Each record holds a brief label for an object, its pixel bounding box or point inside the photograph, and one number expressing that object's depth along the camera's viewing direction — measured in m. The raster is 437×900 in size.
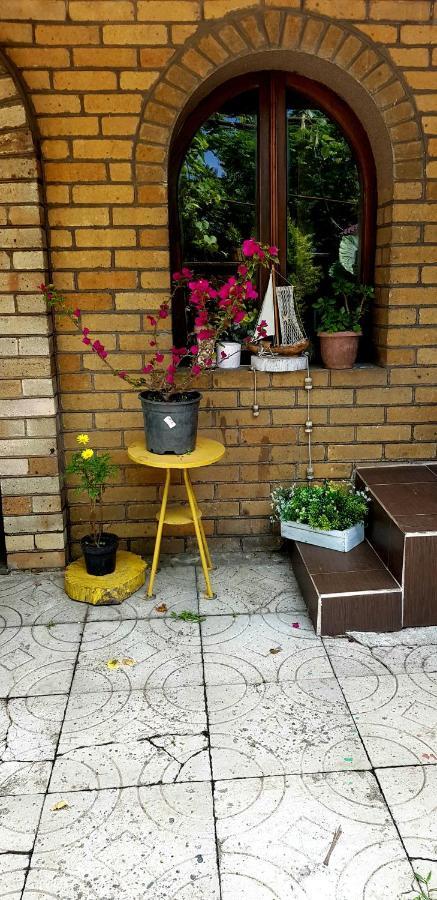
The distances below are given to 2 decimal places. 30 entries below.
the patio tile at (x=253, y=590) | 3.34
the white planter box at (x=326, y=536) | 3.46
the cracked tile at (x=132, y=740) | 2.28
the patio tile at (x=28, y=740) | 2.27
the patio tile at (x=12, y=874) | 1.87
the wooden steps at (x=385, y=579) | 3.06
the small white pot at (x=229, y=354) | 3.74
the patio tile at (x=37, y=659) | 2.75
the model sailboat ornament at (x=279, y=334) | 3.69
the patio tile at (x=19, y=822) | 2.02
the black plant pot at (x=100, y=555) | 3.41
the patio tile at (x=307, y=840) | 1.88
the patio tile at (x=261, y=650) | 2.80
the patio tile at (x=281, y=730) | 2.32
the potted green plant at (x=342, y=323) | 3.74
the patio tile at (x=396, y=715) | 2.36
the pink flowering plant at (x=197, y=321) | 3.20
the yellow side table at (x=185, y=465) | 3.21
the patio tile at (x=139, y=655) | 2.77
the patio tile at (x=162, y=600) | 3.30
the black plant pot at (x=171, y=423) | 3.19
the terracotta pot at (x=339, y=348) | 3.72
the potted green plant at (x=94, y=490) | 3.37
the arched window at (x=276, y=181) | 3.78
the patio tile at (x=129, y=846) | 1.88
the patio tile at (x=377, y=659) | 2.83
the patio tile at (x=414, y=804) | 2.00
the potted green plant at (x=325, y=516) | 3.48
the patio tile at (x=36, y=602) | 3.27
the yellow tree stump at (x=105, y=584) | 3.37
